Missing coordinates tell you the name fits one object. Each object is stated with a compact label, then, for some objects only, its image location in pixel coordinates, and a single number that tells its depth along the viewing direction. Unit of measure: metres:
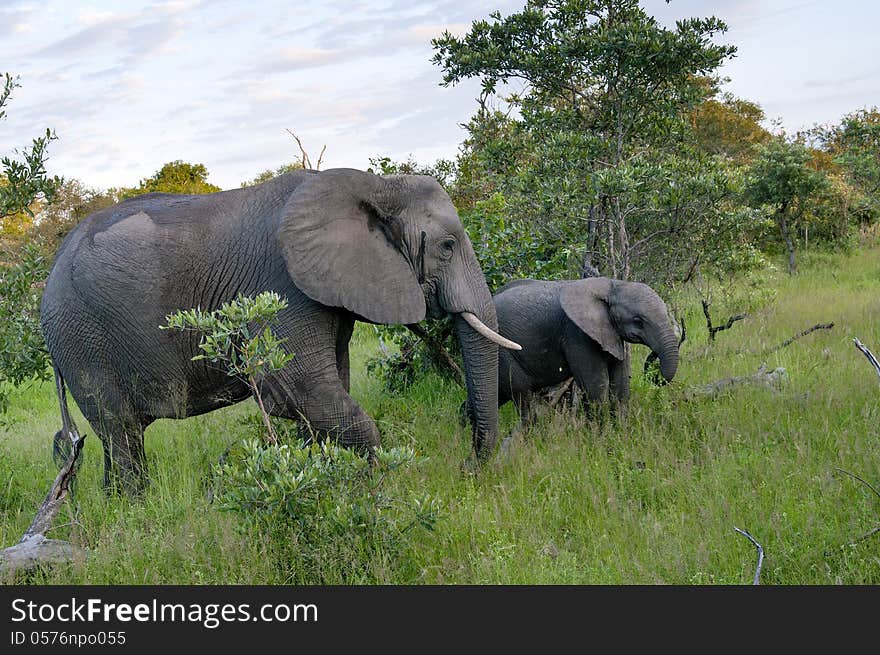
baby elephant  6.70
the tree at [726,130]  27.67
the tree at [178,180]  29.12
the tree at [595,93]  8.02
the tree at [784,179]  18.42
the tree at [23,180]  6.25
